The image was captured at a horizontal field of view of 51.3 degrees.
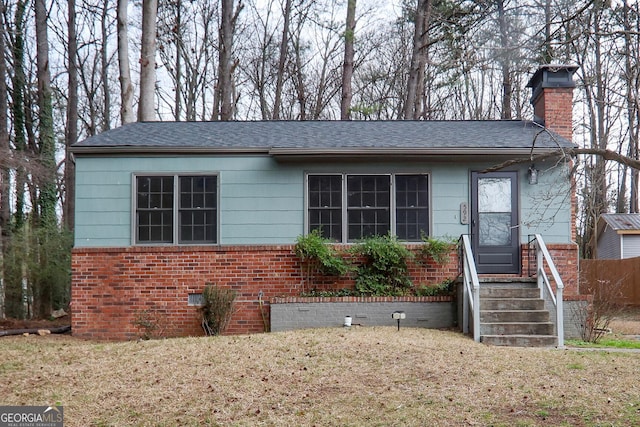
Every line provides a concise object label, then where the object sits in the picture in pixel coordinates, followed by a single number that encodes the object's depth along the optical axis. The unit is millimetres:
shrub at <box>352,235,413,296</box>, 11266
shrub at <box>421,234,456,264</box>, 11336
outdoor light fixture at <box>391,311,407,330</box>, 10305
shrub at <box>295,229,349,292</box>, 11148
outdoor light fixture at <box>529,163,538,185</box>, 11641
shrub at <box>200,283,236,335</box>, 11016
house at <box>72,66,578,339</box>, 11422
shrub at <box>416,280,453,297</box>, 11352
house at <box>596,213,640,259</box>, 23688
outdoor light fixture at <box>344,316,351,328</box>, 10852
